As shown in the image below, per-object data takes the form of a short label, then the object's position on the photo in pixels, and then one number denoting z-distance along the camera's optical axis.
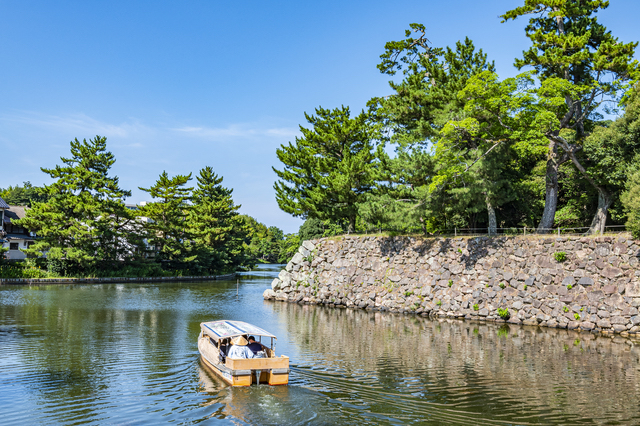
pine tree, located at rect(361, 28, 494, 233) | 29.56
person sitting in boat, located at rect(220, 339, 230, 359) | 14.23
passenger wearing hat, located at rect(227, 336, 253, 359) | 13.69
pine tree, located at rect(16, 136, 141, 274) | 45.41
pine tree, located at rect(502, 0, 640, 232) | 25.62
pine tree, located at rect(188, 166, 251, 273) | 61.75
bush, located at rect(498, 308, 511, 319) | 25.94
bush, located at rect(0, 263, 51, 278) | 43.59
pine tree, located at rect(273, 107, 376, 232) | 37.00
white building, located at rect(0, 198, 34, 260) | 53.94
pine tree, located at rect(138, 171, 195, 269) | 55.75
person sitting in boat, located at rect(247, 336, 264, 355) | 14.38
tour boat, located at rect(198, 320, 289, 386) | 12.79
